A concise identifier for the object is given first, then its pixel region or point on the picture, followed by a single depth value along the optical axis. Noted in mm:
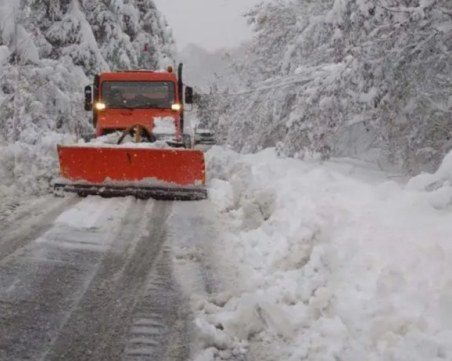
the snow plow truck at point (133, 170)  9031
